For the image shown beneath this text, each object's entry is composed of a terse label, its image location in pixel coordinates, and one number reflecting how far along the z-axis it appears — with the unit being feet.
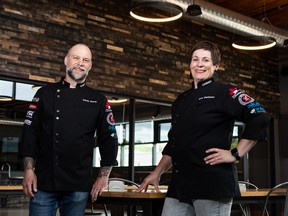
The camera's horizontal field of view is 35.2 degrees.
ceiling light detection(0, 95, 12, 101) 17.51
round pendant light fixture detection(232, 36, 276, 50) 19.58
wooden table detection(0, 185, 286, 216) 7.45
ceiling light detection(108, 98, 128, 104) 20.80
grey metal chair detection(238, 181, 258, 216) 14.99
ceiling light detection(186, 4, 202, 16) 17.29
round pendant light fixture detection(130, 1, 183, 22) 15.26
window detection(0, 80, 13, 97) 17.56
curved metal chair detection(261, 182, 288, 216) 8.06
